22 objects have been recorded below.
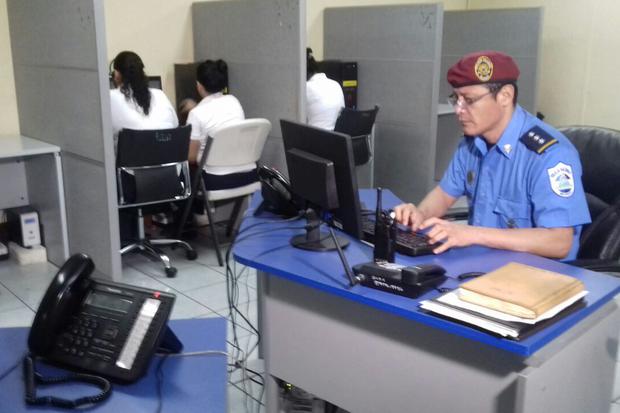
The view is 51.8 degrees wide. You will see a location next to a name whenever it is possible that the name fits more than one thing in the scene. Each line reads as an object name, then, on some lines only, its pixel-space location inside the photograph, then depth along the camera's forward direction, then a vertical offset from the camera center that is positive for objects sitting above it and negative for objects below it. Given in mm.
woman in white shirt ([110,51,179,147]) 3586 -214
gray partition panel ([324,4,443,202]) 4711 -110
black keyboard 1747 -492
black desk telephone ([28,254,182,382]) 1230 -510
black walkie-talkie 1640 -443
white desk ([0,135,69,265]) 3604 -725
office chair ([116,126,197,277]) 3348 -568
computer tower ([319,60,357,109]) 5062 -93
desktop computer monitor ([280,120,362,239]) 1560 -259
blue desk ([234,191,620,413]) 1378 -669
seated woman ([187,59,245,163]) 3869 -286
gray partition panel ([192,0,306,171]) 3732 +62
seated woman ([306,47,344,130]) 4410 -257
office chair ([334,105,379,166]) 4324 -425
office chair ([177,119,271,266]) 3609 -589
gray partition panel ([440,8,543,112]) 5621 +227
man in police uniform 1831 -349
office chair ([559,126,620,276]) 2068 -423
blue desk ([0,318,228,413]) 1171 -612
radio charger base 1468 -496
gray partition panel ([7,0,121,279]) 3164 -218
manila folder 1294 -473
